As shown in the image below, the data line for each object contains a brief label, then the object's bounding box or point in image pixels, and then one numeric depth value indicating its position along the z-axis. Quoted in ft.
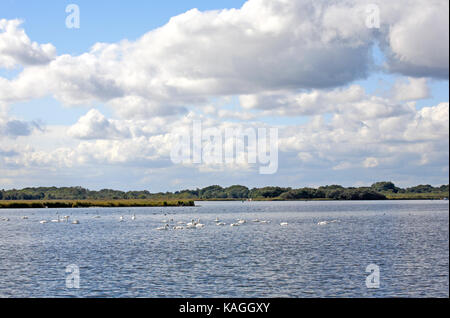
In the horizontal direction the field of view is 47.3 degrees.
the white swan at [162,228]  304.71
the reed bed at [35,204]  614.21
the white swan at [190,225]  318.57
